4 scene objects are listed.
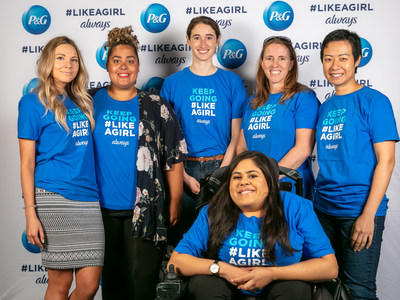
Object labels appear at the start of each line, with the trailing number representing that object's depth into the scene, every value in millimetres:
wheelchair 2023
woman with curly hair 2557
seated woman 1895
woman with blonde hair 2314
